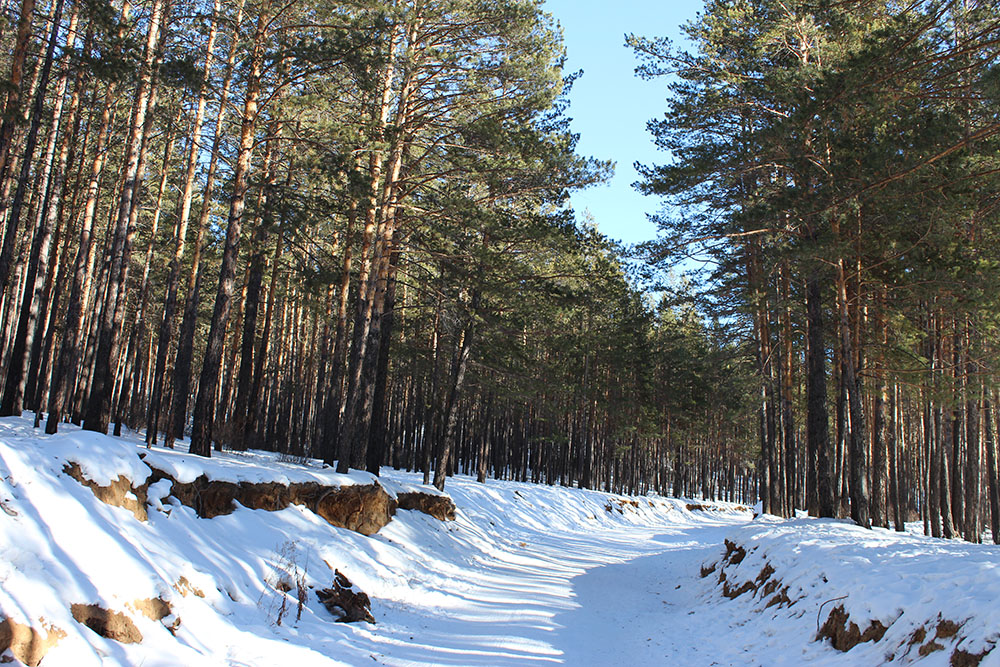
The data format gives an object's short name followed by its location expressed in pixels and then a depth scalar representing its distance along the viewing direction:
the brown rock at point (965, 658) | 4.51
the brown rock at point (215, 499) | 7.90
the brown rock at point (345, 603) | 7.41
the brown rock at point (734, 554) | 10.88
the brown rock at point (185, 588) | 5.88
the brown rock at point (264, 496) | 8.77
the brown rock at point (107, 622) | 4.70
